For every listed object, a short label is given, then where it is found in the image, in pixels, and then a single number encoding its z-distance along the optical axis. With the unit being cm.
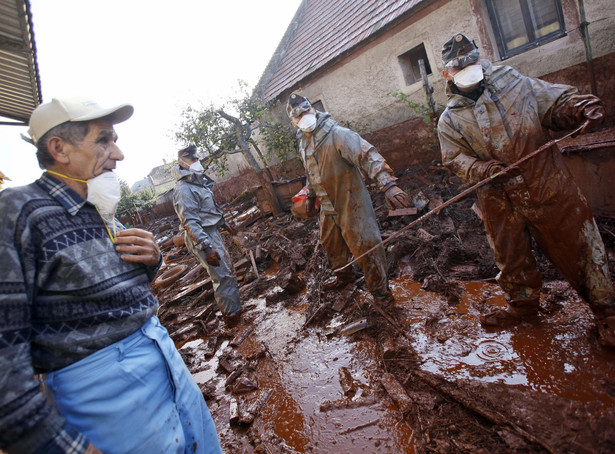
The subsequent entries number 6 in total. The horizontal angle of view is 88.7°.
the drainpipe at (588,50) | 563
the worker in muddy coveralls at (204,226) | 470
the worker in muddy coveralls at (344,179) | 396
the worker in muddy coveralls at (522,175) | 257
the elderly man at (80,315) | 112
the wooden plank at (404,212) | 620
